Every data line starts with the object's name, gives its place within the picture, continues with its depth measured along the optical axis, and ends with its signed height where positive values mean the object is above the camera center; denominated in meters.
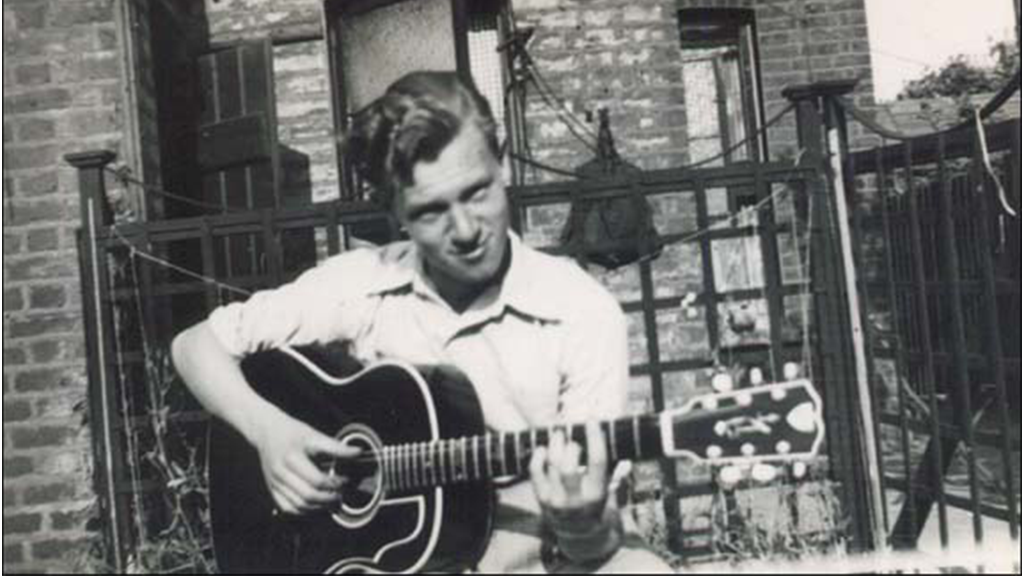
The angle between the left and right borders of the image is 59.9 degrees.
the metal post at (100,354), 2.87 -0.02
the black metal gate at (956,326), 2.76 -0.19
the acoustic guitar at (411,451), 1.98 -0.33
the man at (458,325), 2.10 -0.01
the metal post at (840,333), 2.81 -0.16
